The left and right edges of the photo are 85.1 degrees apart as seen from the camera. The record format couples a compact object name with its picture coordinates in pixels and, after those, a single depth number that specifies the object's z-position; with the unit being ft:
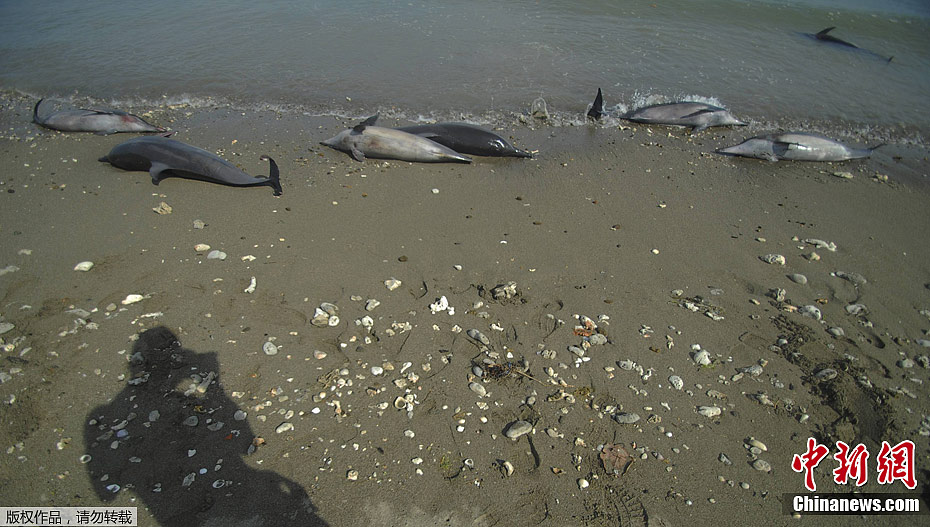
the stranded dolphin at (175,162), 22.36
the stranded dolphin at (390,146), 25.63
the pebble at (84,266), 16.94
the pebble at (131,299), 15.55
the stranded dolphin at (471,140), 26.50
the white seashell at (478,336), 15.02
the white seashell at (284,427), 12.10
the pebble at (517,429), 12.45
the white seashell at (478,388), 13.48
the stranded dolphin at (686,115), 31.45
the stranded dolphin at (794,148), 27.86
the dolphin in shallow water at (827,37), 45.72
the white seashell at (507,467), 11.67
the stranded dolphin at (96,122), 27.09
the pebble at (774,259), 19.20
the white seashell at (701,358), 14.81
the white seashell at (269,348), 14.17
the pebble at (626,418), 12.93
